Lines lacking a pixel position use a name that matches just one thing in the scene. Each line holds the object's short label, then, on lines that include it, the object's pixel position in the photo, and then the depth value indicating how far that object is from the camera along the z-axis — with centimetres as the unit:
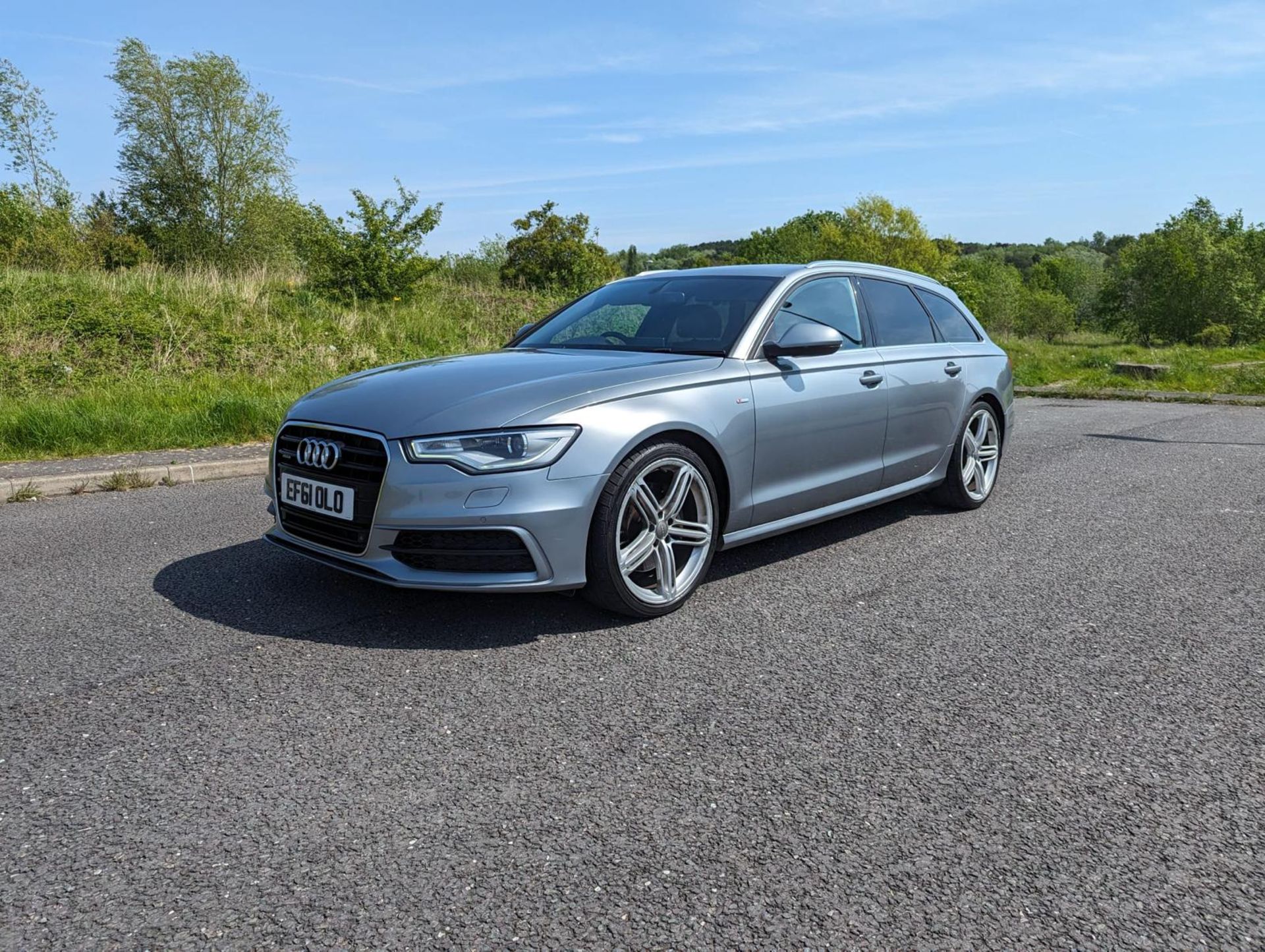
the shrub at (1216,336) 3916
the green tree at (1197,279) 6806
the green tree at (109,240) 2345
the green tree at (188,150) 4584
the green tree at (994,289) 10525
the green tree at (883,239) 9119
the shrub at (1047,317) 11762
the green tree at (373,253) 1797
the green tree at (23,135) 4066
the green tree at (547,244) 5341
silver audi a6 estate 380
